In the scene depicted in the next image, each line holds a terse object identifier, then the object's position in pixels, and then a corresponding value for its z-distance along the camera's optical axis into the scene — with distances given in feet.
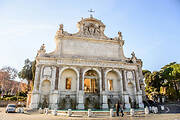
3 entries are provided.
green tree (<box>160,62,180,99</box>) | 111.20
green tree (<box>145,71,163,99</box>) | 125.49
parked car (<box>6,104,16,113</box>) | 56.30
